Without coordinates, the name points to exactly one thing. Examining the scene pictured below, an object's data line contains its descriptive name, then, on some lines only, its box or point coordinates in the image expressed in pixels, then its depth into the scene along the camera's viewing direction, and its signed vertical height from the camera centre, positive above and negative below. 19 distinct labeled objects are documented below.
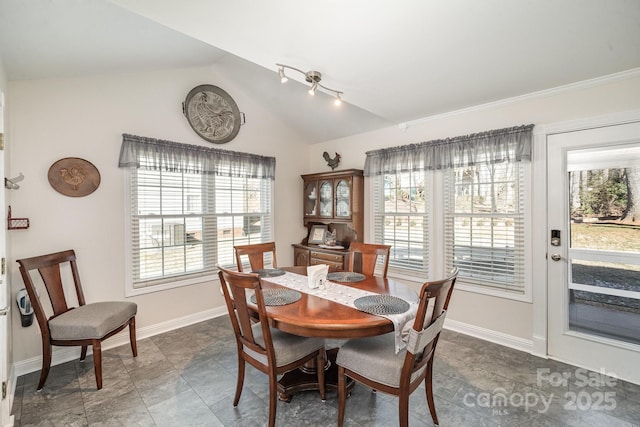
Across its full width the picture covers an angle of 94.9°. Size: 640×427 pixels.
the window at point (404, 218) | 3.61 -0.09
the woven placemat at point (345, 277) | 2.56 -0.58
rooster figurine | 4.45 +0.79
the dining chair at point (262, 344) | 1.73 -0.86
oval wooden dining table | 1.64 -0.63
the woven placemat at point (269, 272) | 2.71 -0.57
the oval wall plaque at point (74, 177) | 2.66 +0.35
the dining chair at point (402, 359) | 1.54 -0.87
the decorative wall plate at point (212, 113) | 3.53 +1.26
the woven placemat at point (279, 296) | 1.98 -0.60
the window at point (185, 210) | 3.18 +0.04
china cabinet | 4.06 -0.01
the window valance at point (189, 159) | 3.06 +0.65
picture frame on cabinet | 4.54 -0.34
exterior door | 2.37 -0.34
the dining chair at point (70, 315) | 2.25 -0.83
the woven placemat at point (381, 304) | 1.81 -0.61
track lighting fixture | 2.39 +1.15
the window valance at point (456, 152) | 2.83 +0.65
